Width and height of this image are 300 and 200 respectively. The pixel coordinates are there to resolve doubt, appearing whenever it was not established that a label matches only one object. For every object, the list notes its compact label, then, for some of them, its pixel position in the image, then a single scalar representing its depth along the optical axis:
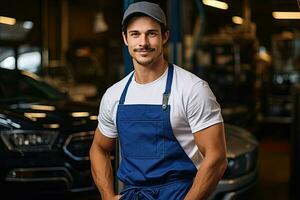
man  2.49
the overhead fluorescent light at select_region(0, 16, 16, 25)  10.18
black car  5.20
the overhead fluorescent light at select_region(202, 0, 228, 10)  8.04
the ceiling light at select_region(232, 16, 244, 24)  9.85
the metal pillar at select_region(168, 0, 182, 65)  7.21
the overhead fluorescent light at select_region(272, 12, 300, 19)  7.39
